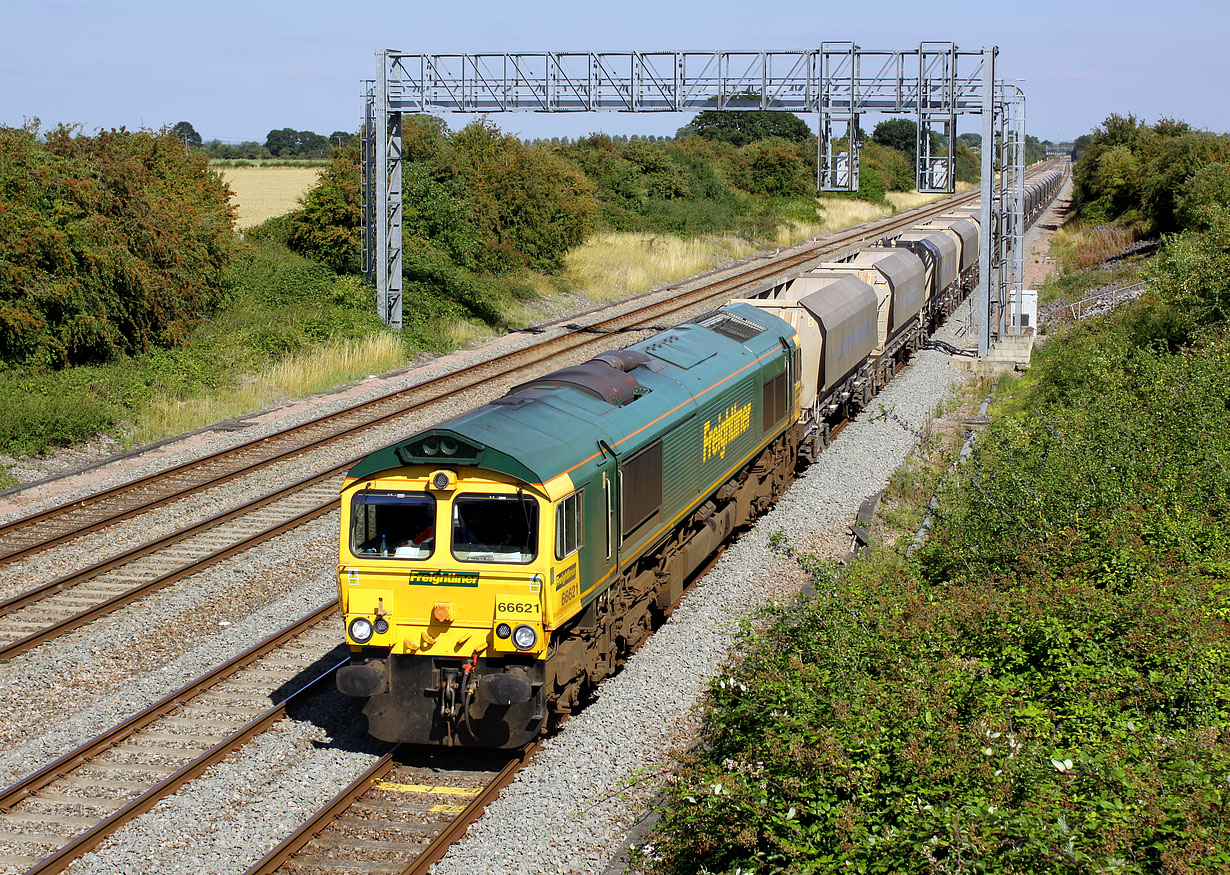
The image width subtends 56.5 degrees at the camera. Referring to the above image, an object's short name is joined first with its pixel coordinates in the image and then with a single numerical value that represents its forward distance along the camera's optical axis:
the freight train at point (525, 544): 9.57
